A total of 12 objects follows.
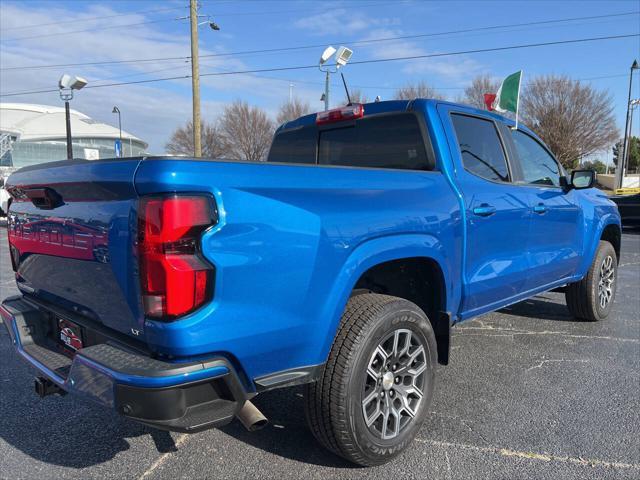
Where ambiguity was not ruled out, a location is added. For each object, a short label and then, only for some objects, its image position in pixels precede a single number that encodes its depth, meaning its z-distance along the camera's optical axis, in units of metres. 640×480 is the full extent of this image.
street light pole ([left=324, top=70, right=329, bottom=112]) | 13.29
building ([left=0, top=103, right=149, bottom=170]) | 63.72
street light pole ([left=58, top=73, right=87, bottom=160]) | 17.81
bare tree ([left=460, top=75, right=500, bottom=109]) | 29.40
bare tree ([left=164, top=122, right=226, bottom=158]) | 41.25
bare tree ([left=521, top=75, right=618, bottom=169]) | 32.00
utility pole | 17.47
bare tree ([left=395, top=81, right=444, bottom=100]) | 28.57
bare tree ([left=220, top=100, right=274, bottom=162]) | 40.62
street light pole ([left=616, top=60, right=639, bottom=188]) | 28.11
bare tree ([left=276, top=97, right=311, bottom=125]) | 39.12
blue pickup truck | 1.85
